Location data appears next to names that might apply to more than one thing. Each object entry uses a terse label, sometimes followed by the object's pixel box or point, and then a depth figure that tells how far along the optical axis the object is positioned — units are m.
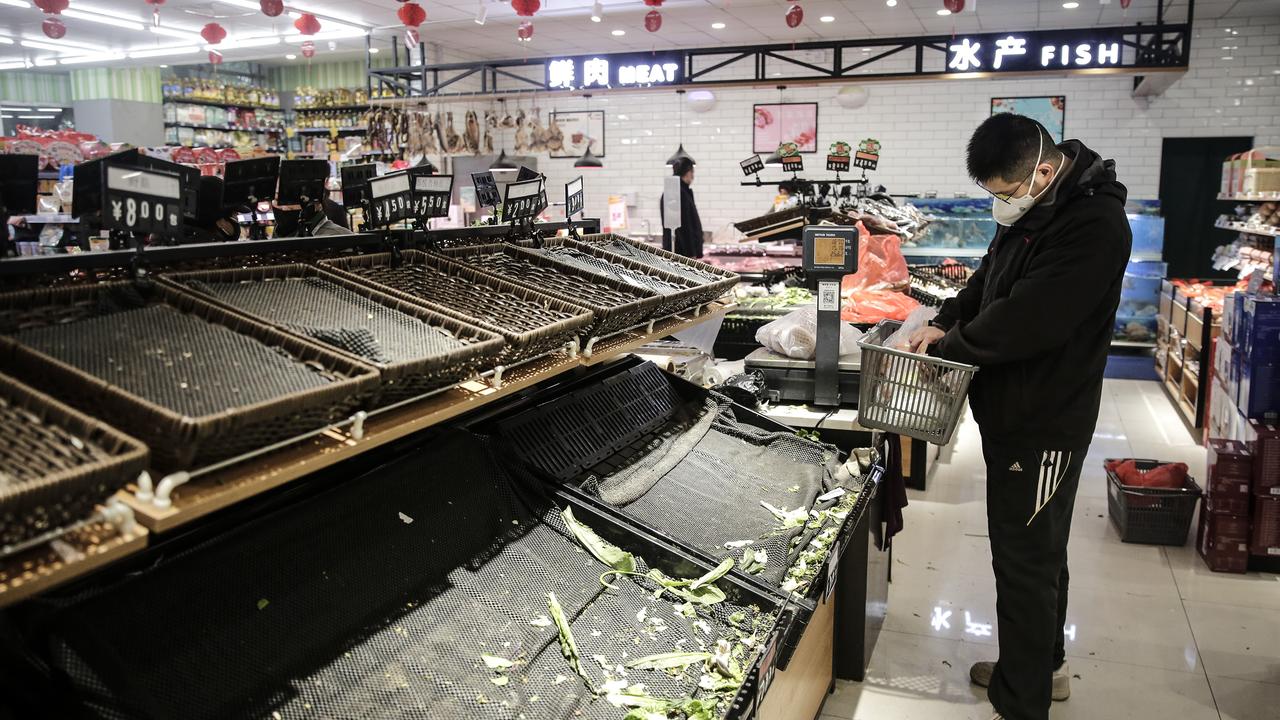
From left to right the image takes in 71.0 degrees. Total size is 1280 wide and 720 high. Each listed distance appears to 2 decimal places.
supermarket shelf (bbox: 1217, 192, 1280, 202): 6.86
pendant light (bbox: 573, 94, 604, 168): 11.88
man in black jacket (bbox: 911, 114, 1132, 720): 2.59
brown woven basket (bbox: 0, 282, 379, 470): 1.18
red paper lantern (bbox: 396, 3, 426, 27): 7.03
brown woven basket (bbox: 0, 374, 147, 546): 0.99
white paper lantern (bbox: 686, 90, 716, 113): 10.23
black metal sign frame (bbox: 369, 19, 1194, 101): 7.55
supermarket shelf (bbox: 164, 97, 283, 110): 13.82
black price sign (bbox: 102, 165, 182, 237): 1.56
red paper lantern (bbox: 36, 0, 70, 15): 6.46
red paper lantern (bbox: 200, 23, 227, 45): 8.27
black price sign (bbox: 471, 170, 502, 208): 3.04
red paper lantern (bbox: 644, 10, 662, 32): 7.83
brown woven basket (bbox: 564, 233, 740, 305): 3.12
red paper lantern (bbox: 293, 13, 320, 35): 8.44
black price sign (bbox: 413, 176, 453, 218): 2.46
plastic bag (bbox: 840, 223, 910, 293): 5.99
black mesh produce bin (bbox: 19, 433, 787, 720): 1.34
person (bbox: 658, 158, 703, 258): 8.48
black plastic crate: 4.69
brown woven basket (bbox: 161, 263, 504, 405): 1.59
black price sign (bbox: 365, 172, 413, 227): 2.30
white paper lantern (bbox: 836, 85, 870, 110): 9.46
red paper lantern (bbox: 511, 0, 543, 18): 7.02
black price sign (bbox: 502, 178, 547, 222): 2.92
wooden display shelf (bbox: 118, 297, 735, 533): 1.20
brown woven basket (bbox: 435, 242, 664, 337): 2.33
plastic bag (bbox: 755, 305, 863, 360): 3.71
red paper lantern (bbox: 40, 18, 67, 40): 8.17
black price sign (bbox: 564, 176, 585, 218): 3.36
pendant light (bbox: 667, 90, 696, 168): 8.93
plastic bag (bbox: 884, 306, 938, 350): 3.15
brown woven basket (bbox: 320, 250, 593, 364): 1.94
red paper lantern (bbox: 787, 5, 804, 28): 7.30
